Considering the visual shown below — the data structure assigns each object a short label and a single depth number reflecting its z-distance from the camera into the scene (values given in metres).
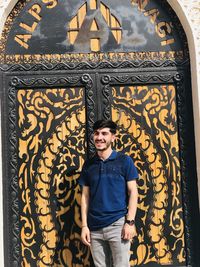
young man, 2.48
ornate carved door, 2.95
